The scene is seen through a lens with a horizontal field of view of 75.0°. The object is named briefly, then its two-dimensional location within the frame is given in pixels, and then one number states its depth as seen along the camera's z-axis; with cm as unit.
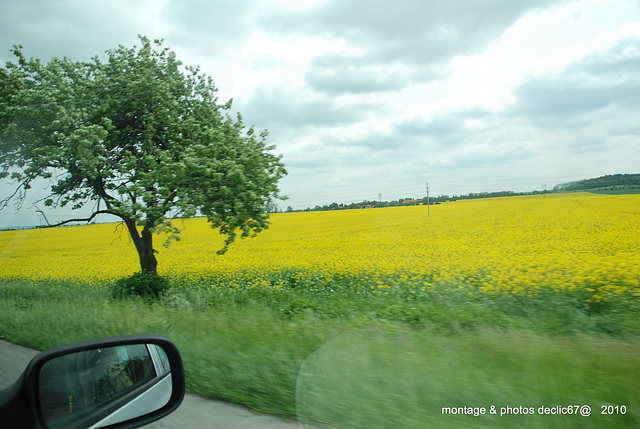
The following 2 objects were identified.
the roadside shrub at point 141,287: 1064
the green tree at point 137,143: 1001
